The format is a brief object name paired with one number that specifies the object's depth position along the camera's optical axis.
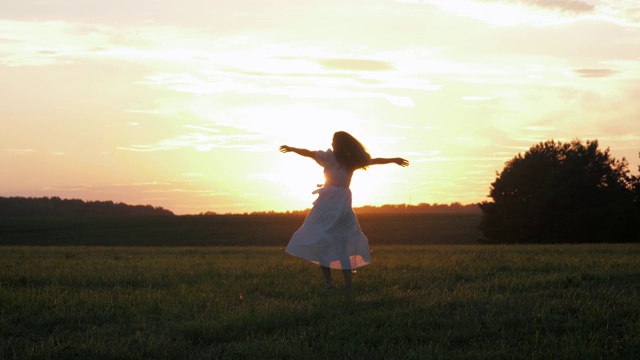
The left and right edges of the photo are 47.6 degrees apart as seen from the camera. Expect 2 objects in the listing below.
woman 11.40
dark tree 63.34
